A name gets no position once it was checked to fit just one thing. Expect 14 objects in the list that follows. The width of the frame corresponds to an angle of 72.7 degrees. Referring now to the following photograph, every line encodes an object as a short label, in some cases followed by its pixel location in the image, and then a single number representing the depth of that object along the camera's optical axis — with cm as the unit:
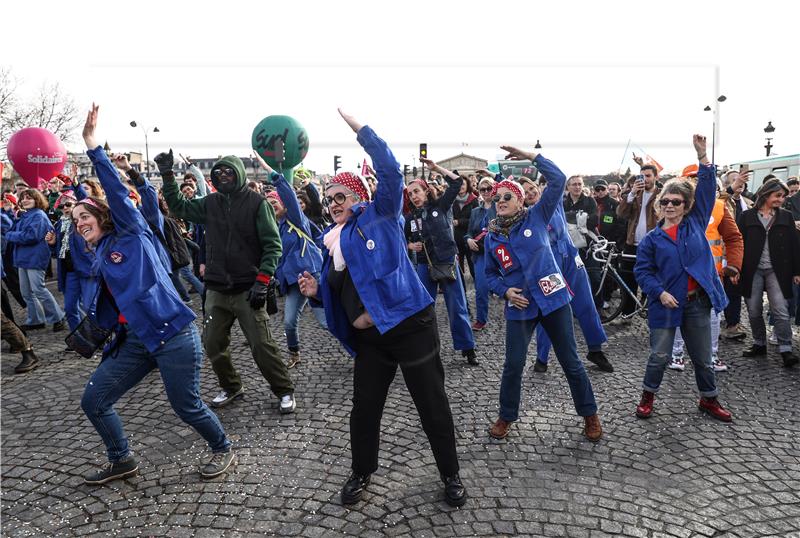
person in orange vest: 518
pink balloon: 1272
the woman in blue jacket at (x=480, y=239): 687
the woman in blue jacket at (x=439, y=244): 562
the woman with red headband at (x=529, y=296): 377
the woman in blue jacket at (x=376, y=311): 291
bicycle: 717
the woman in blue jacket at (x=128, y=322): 318
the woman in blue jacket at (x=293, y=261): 560
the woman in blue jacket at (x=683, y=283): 406
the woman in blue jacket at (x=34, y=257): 723
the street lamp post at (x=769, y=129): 2109
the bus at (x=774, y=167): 1918
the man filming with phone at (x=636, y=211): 659
